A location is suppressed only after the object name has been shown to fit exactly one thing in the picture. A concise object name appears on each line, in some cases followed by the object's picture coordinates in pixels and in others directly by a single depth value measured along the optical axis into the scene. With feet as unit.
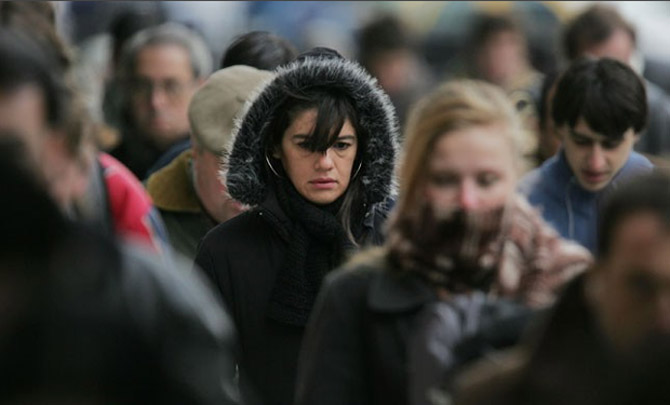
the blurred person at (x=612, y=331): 28.19
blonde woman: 38.55
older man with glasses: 73.41
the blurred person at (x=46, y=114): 29.99
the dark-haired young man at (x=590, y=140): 56.95
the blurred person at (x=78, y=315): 28.22
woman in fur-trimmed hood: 50.26
